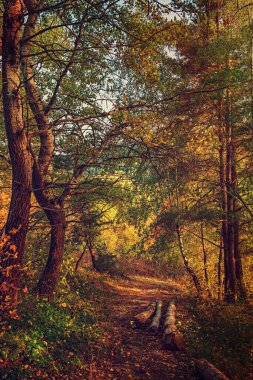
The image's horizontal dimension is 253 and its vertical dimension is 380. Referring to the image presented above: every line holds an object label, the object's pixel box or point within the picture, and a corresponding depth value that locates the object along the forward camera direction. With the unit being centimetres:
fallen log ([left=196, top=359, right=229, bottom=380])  572
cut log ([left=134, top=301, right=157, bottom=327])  942
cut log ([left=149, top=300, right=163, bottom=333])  897
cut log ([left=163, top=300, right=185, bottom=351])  755
